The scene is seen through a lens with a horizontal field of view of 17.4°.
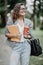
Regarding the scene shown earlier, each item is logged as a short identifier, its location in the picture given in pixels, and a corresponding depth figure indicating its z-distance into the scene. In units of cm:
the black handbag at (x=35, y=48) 246
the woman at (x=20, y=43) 236
